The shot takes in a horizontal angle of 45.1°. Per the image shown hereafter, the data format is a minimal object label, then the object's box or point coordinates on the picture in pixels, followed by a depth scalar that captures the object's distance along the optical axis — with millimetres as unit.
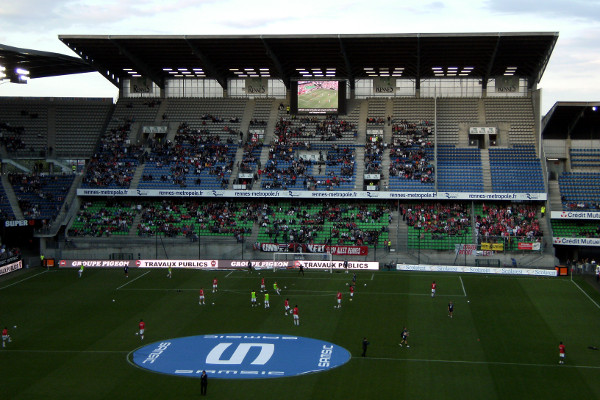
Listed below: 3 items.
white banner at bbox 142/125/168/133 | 82625
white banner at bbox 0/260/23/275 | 60219
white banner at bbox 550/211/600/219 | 67375
